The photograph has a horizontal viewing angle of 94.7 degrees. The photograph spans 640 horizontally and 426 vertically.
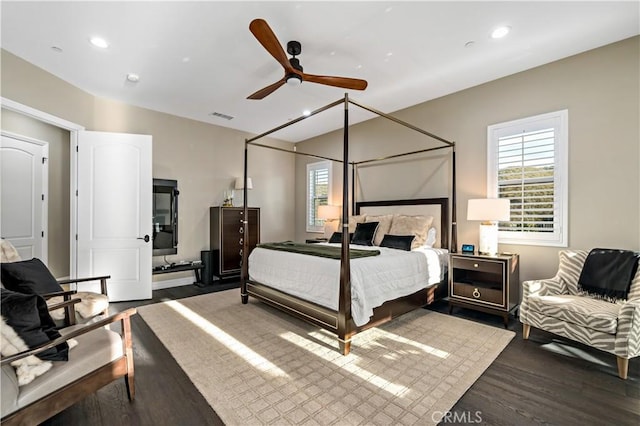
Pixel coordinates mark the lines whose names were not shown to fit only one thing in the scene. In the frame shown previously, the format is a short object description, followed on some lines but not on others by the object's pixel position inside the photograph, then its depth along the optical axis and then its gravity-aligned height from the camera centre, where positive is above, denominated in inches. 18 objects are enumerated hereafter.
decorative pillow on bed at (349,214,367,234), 202.4 -5.6
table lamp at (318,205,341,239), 224.4 -3.3
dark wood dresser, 215.6 -19.9
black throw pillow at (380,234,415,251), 158.6 -15.7
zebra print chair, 89.8 -33.6
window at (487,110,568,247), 135.9 +18.9
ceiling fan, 98.8 +53.2
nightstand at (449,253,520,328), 132.1 -34.6
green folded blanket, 126.3 -17.9
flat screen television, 199.2 -3.6
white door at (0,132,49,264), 160.7 +9.7
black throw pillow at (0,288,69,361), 54.0 -20.6
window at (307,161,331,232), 255.4 +20.5
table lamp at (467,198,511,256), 136.1 -1.1
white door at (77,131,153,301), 167.0 +0.3
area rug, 75.9 -50.6
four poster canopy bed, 108.3 -24.7
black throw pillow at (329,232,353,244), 193.2 -16.7
